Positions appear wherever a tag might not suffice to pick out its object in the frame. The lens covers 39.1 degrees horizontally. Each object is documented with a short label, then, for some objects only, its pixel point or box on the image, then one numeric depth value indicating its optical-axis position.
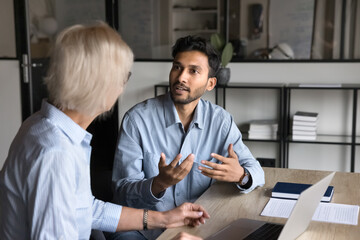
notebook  1.82
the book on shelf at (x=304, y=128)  3.99
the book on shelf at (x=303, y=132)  3.99
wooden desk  1.53
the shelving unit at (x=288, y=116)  3.93
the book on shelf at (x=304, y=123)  3.97
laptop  1.27
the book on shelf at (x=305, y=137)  3.99
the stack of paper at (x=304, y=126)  3.98
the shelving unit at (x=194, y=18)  4.35
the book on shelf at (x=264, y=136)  4.10
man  1.96
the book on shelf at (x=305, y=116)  3.96
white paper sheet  1.64
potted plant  4.03
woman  1.18
